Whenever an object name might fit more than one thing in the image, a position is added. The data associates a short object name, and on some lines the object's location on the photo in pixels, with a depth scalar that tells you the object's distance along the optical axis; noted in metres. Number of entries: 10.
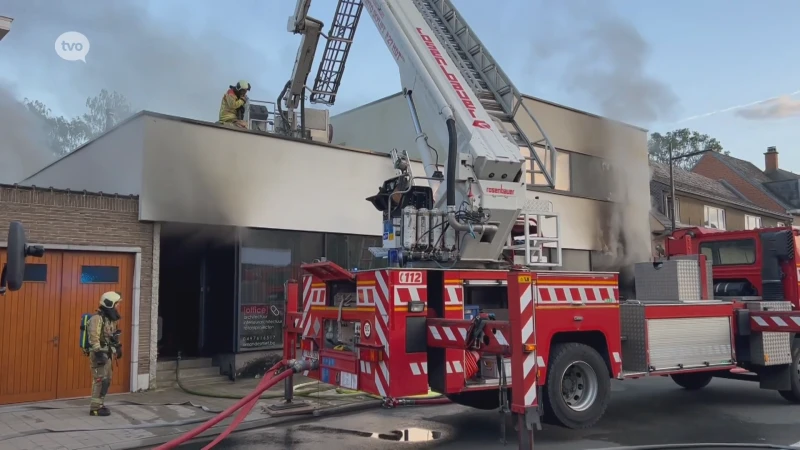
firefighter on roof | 12.68
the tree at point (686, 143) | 65.69
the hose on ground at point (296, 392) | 9.64
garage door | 9.18
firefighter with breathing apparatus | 8.27
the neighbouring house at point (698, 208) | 26.38
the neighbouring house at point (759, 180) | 40.75
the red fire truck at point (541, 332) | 6.11
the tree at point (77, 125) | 43.47
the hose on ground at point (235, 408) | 6.10
